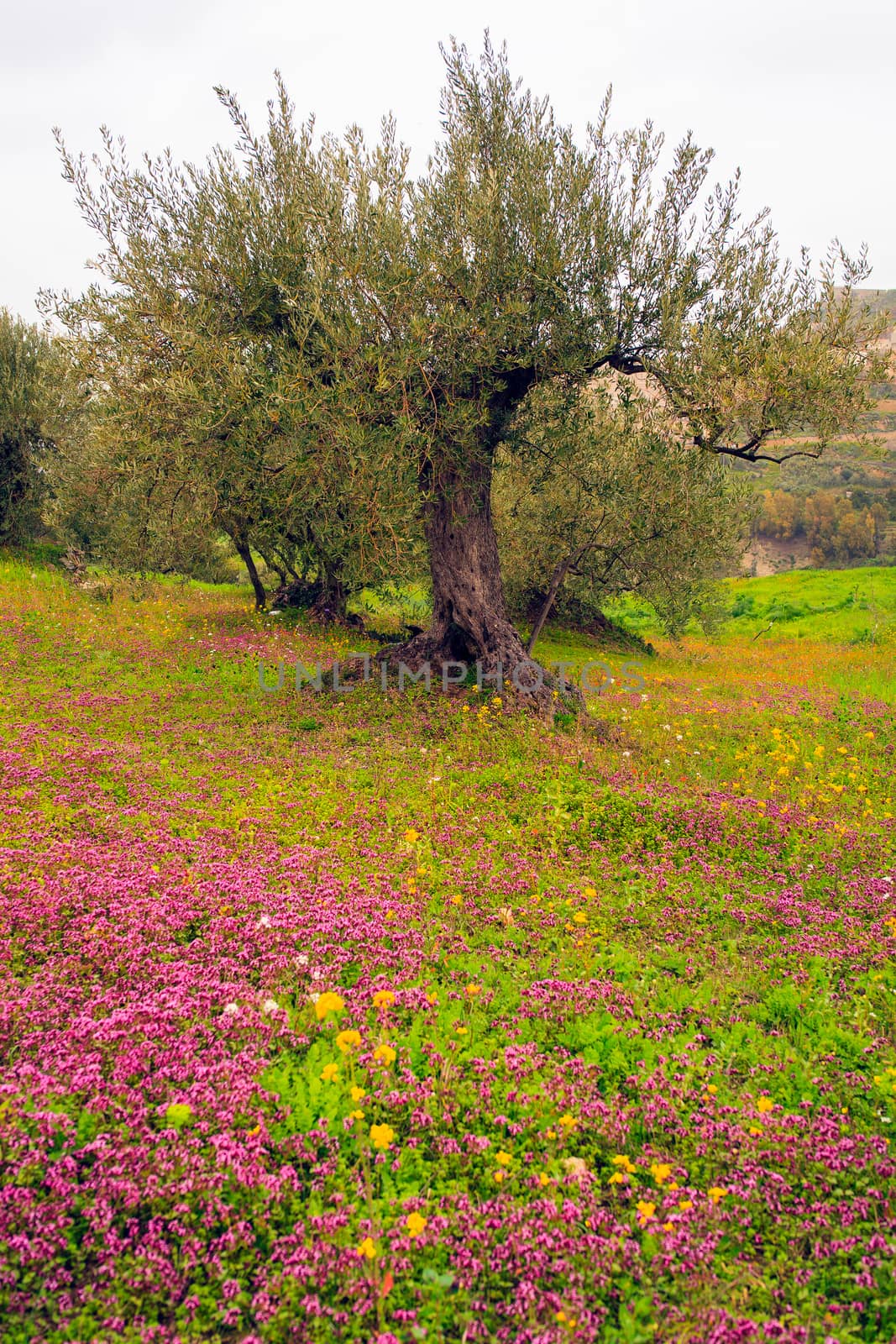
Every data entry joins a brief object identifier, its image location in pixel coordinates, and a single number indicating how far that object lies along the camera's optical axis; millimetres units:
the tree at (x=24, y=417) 25703
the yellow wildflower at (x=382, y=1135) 3514
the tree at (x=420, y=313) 11398
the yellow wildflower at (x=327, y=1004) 4089
